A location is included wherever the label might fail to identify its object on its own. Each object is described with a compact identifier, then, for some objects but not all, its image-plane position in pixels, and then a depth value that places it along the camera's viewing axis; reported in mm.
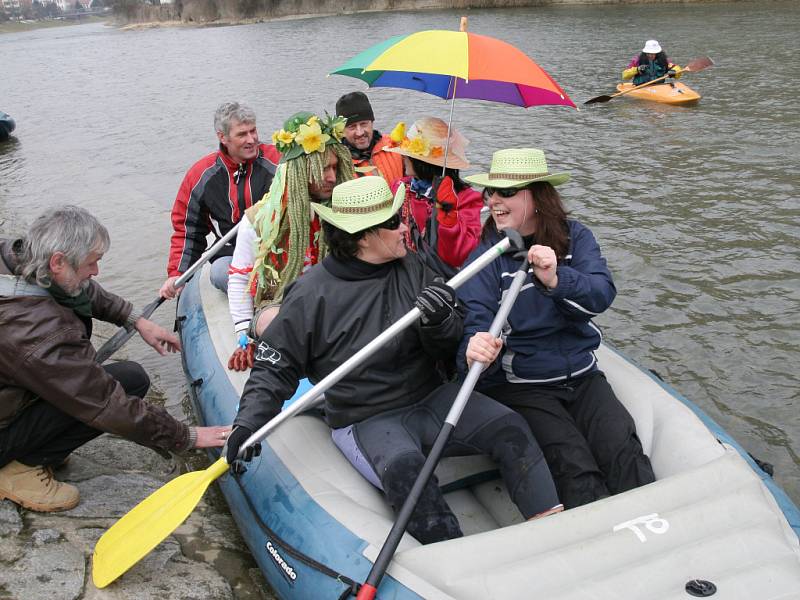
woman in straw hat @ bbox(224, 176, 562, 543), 2895
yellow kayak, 12078
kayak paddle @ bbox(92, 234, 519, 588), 2908
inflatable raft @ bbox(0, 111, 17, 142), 14867
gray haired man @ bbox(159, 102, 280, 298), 4715
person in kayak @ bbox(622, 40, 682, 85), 12969
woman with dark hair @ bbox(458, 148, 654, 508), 3059
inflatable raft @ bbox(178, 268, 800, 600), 2365
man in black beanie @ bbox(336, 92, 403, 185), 4496
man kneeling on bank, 2934
